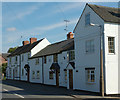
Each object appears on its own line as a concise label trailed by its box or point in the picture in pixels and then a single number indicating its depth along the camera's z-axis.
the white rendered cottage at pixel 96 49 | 19.91
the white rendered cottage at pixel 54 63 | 27.36
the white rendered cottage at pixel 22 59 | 42.19
